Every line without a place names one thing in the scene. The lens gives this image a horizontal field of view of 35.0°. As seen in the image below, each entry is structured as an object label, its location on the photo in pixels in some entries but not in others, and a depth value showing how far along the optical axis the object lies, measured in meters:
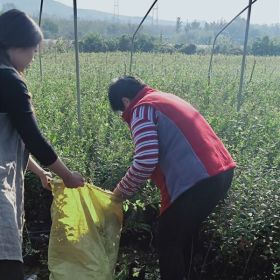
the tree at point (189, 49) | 29.59
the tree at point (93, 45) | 24.81
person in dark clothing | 1.81
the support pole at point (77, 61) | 3.88
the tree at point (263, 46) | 29.84
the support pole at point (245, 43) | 4.67
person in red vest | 2.23
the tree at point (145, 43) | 24.89
